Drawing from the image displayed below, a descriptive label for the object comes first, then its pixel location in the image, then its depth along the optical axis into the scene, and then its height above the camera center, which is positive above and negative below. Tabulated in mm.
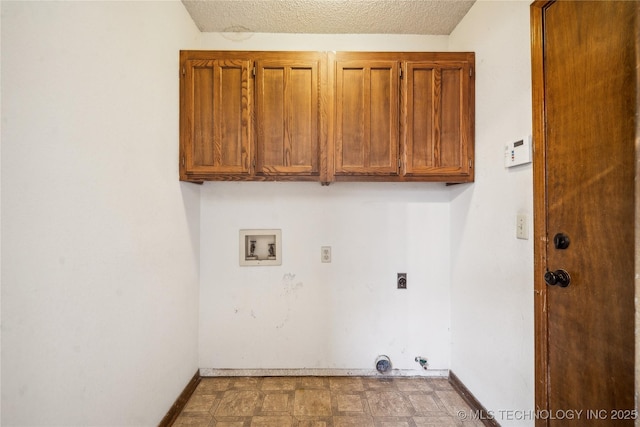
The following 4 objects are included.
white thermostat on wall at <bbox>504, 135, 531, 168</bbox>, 1213 +310
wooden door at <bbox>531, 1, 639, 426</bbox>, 861 +42
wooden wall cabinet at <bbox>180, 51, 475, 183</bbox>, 1652 +638
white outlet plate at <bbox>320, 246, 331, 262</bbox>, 2006 -261
